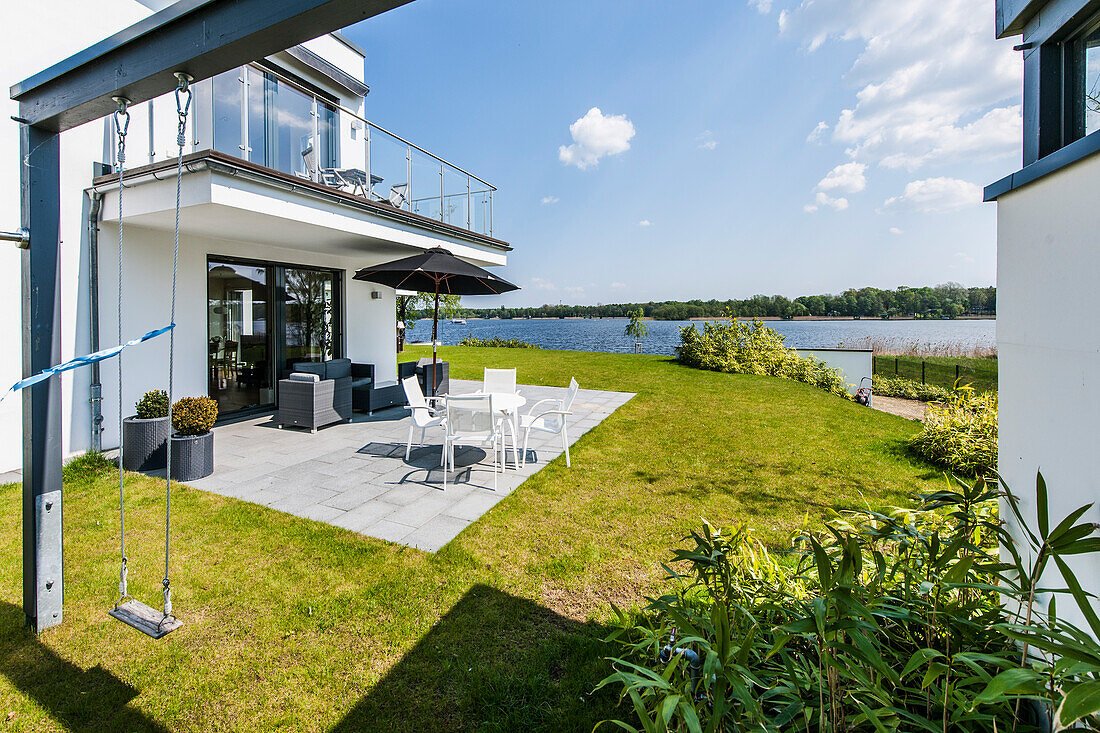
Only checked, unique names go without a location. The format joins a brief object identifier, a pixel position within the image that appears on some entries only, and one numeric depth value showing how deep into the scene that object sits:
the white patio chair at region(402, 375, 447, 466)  5.77
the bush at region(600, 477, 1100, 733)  1.17
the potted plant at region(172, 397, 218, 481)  5.20
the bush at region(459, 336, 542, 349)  25.08
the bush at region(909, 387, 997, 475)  5.66
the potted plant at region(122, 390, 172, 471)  5.48
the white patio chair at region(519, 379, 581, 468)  5.82
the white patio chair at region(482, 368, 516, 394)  6.92
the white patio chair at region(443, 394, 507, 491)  5.14
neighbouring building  1.43
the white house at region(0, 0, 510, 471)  5.56
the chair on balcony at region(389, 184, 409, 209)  8.68
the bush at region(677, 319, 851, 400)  14.54
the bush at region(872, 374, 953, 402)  13.19
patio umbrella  6.99
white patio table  5.69
